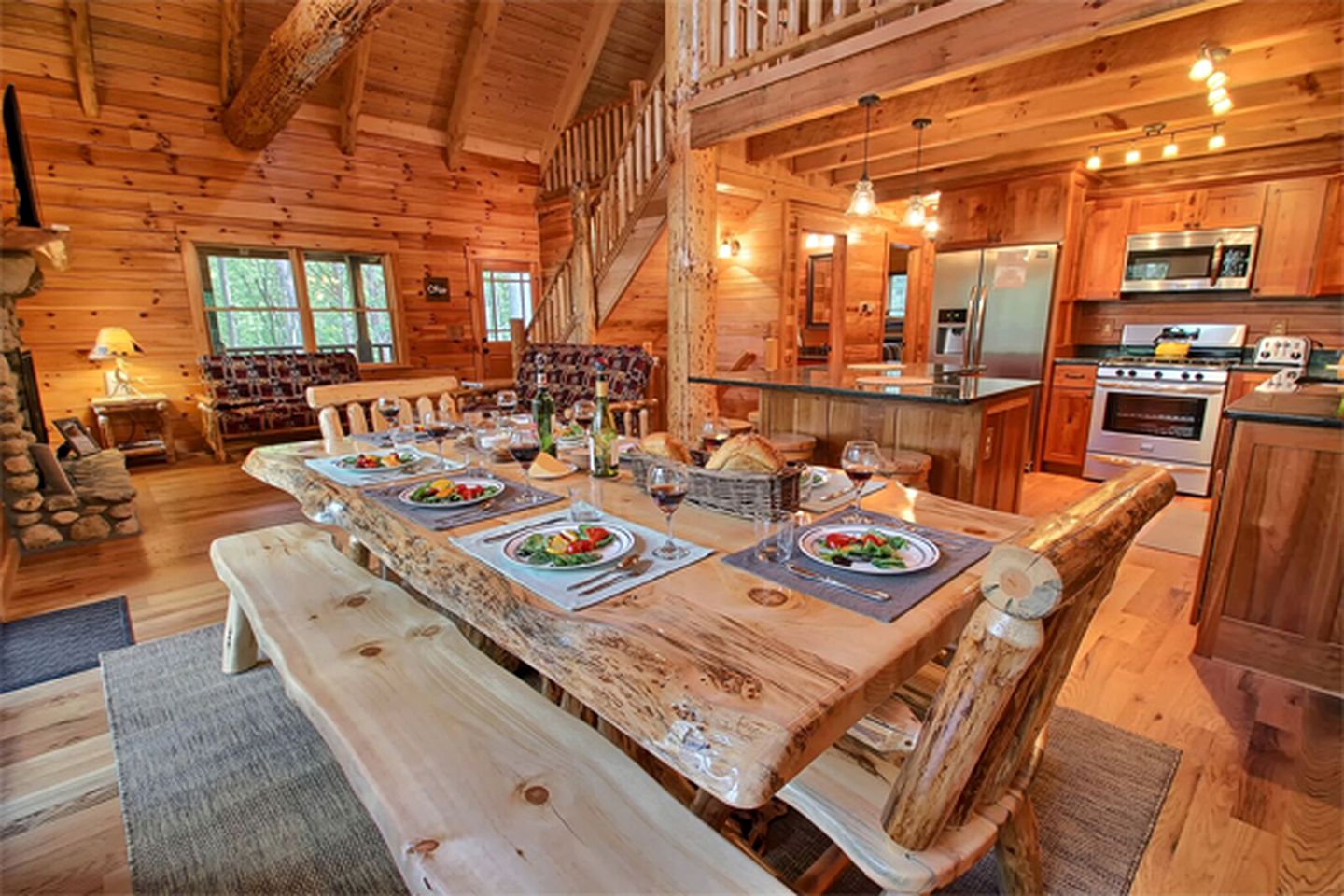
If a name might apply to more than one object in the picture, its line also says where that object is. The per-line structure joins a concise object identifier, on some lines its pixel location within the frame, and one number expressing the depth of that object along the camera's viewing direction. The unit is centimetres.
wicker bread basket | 130
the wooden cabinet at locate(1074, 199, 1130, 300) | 459
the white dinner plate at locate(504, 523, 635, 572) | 113
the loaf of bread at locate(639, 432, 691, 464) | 159
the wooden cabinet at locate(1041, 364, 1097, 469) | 458
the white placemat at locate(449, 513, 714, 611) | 101
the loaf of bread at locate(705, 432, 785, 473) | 134
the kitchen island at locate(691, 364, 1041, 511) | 254
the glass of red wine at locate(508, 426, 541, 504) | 149
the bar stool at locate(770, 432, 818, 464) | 289
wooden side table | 490
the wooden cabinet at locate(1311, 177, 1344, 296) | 383
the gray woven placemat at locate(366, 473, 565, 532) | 138
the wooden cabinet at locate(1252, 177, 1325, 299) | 389
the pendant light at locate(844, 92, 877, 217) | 346
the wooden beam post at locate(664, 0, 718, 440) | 396
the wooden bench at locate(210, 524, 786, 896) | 85
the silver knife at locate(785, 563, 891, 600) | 100
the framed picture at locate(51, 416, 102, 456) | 408
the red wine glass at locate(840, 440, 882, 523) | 132
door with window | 746
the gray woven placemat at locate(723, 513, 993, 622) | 98
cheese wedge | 175
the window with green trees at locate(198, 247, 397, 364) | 578
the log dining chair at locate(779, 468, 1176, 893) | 66
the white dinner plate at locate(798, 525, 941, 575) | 110
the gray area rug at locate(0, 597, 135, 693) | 218
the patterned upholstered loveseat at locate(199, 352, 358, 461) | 506
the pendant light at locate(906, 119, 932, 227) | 383
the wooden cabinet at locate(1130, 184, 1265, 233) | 408
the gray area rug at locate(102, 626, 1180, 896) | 139
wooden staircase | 468
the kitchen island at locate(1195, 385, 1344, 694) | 193
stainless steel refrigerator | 463
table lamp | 471
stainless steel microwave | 412
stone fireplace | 316
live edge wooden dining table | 73
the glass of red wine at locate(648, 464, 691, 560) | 114
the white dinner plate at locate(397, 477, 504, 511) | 147
